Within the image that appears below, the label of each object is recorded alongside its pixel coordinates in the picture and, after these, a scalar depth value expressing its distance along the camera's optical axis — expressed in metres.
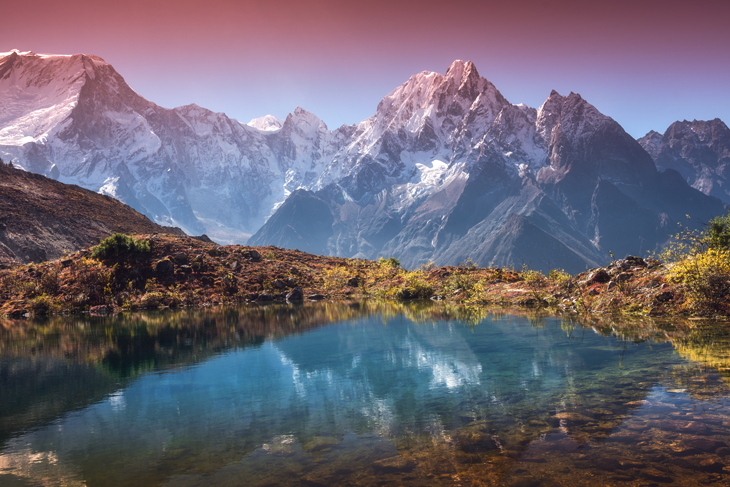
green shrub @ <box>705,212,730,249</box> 24.77
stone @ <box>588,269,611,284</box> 29.34
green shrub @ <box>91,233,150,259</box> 42.72
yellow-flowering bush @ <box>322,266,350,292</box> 48.66
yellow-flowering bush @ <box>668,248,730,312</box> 20.70
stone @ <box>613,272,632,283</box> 27.48
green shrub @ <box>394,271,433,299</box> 42.64
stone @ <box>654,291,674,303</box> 23.86
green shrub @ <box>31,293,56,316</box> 36.94
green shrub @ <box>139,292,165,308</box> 39.59
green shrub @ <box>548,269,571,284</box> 32.88
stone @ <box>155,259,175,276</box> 43.84
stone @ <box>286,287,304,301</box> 44.47
